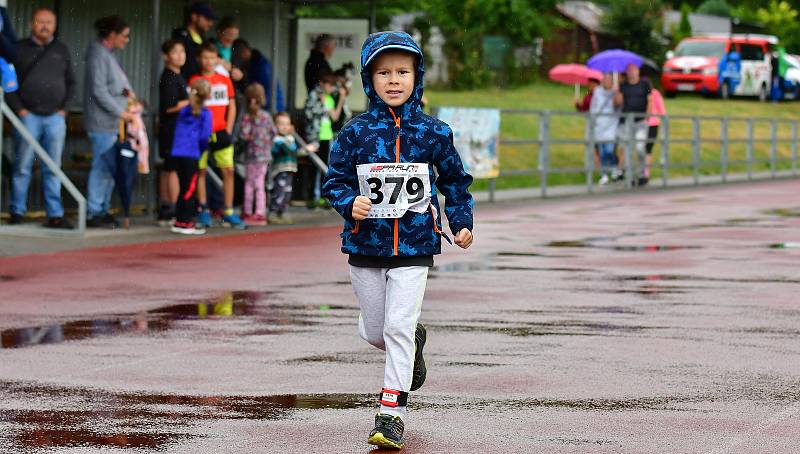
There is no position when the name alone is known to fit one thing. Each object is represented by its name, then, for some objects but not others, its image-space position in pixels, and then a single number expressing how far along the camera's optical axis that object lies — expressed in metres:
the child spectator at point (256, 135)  18.08
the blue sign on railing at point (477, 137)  24.36
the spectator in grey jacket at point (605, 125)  29.23
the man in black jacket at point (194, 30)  17.69
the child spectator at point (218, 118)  17.30
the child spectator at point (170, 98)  16.94
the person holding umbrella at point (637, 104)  30.20
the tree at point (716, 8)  96.88
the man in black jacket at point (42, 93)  16.22
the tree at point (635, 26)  68.88
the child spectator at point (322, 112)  20.33
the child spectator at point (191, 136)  16.69
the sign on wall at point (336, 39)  22.34
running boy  6.91
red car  57.06
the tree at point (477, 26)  60.06
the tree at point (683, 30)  77.30
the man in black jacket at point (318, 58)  21.23
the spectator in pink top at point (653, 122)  30.56
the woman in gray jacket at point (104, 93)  16.67
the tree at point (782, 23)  85.56
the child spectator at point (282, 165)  18.77
